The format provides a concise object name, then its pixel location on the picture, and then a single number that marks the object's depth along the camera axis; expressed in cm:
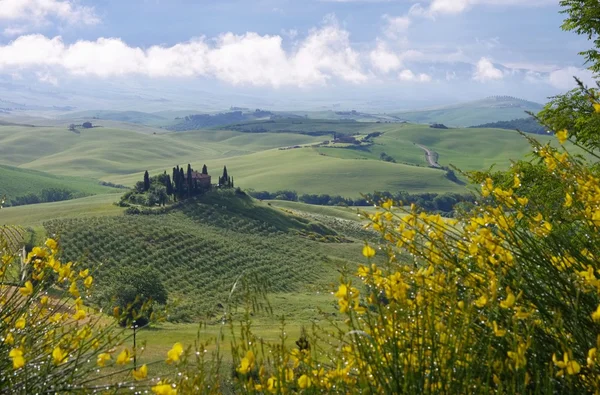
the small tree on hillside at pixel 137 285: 5053
